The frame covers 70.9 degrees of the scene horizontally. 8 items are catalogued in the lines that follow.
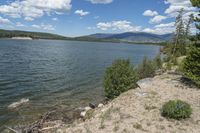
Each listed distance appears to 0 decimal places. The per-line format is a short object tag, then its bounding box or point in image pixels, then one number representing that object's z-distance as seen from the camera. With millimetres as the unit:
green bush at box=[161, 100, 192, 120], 9069
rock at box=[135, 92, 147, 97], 12146
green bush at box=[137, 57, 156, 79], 23056
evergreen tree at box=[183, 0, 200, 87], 13191
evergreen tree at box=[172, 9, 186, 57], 29788
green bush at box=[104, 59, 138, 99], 14529
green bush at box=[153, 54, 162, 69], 28085
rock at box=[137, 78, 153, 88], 14207
